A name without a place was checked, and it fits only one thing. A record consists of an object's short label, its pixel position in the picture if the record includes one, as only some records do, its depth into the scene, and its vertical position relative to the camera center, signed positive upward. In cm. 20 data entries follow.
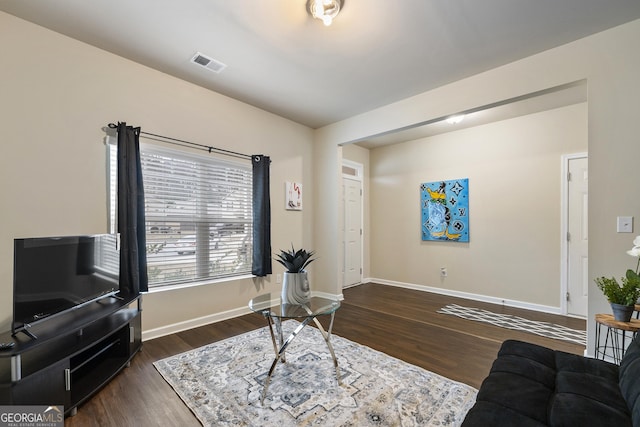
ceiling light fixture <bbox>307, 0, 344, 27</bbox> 196 +145
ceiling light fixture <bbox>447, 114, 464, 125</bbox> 386 +131
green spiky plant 224 -40
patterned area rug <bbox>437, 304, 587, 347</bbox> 289 -130
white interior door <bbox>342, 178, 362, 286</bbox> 525 -37
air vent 265 +147
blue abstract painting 451 +3
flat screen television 171 -43
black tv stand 149 -87
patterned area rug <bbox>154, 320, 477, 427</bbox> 167 -123
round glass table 197 -73
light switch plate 215 -10
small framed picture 415 +24
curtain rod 285 +76
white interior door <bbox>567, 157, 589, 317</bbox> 349 -33
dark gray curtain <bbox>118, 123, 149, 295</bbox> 258 +2
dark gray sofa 105 -78
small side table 201 -103
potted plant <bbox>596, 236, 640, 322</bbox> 186 -56
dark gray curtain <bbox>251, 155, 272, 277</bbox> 367 -9
